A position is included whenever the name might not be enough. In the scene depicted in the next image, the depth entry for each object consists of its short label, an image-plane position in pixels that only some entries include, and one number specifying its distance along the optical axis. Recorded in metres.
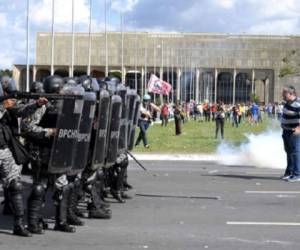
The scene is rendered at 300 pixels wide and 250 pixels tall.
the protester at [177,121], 37.22
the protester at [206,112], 68.06
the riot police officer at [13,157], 7.94
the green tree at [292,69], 63.33
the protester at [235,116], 52.42
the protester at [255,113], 60.41
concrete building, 117.19
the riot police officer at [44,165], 8.15
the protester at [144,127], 23.61
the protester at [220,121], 34.53
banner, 54.22
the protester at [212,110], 64.03
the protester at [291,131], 14.52
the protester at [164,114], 50.75
